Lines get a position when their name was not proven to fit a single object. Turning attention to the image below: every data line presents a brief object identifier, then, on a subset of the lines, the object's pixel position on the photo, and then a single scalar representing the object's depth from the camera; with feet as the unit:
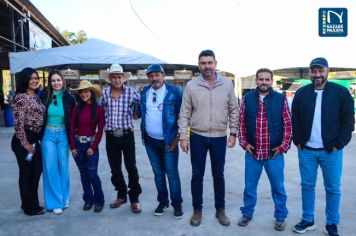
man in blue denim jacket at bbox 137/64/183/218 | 11.85
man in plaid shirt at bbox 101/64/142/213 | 12.46
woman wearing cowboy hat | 12.37
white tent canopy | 33.35
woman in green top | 12.57
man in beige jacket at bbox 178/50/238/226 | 11.24
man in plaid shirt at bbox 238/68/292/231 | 10.91
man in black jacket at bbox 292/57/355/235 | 10.18
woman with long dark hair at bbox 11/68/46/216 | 12.14
